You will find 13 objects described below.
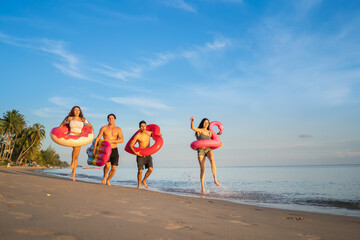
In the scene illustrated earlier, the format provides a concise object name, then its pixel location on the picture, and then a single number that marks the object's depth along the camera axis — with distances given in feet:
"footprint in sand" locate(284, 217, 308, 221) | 12.01
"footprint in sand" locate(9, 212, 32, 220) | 7.32
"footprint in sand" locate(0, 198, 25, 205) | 9.25
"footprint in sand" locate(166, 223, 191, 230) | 7.83
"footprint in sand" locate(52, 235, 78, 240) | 5.95
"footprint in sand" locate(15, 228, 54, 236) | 6.11
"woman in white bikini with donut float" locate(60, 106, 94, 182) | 25.11
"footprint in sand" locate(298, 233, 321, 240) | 8.09
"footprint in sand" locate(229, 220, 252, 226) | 9.52
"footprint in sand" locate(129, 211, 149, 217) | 9.22
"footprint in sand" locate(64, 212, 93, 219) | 8.07
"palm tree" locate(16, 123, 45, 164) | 164.96
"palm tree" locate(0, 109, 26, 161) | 155.22
